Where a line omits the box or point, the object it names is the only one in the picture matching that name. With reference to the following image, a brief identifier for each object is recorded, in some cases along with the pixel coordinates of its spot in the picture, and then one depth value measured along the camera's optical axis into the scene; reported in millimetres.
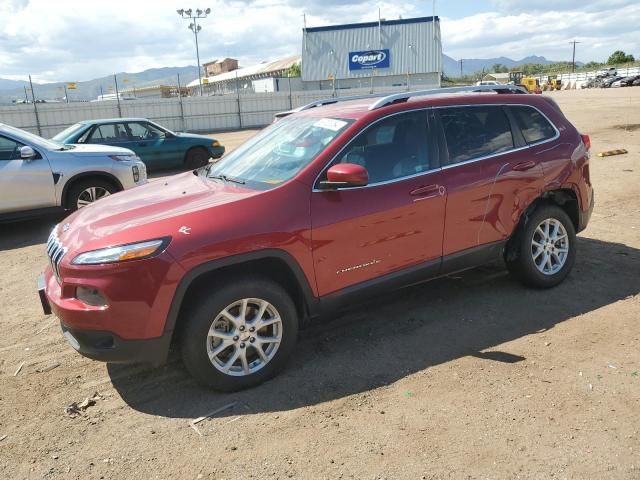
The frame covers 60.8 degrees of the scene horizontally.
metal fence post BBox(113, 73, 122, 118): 27359
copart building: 52938
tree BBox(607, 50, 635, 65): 86938
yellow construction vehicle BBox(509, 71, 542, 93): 49781
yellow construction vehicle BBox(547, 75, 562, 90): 64375
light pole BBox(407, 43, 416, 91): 53331
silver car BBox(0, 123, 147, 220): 7559
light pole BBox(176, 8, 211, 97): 48788
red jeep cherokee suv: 3189
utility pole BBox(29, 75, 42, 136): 25147
